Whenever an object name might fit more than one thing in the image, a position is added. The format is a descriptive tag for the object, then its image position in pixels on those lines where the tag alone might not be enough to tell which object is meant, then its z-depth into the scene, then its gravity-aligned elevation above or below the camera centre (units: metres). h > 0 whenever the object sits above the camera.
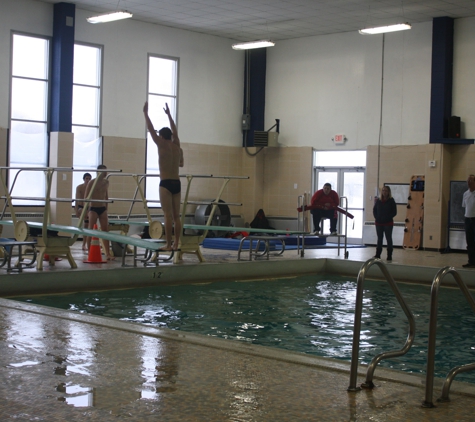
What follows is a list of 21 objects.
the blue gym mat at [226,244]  15.00 -1.10
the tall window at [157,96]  18.11 +2.49
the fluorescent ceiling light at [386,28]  14.70 +3.61
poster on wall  17.06 +0.19
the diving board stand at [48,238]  9.62 -0.73
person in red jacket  14.49 -0.19
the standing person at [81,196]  13.45 -0.17
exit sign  18.34 +1.54
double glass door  18.39 +0.23
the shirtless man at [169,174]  9.75 +0.24
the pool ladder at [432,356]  3.54 -0.81
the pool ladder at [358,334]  3.81 -0.78
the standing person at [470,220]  12.38 -0.32
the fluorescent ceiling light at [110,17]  14.28 +3.58
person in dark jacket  13.44 -0.29
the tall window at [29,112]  15.60 +1.66
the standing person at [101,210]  11.53 -0.36
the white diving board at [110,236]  8.99 -0.64
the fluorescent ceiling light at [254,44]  16.68 +3.62
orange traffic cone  10.75 -1.01
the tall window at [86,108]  16.61 +1.93
